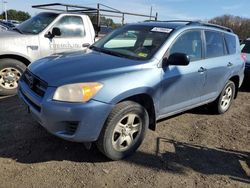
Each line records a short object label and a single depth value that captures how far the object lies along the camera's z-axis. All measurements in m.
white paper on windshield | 2.88
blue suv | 2.14
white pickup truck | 3.94
